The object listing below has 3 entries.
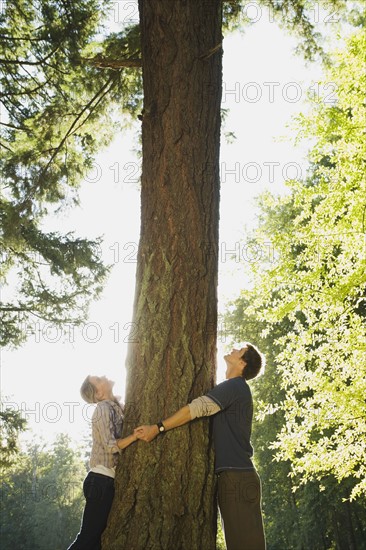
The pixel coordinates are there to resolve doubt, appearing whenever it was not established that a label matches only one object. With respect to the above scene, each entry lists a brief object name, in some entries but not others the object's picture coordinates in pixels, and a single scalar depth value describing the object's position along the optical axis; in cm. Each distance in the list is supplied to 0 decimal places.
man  303
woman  324
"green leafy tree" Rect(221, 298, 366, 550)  1992
